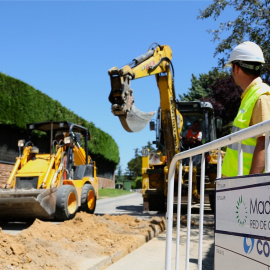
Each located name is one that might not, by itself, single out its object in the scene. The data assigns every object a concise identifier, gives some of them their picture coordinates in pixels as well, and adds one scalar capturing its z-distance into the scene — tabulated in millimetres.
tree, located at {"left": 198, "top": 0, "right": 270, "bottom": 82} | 10406
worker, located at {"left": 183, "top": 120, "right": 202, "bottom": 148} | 12109
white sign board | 1998
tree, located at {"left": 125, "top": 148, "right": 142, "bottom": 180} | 82625
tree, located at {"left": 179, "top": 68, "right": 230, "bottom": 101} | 41188
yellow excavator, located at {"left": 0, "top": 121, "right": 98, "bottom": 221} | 9031
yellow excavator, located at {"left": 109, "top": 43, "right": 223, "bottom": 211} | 8117
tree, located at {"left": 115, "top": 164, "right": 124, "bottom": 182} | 75750
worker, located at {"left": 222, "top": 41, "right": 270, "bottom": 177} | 2645
